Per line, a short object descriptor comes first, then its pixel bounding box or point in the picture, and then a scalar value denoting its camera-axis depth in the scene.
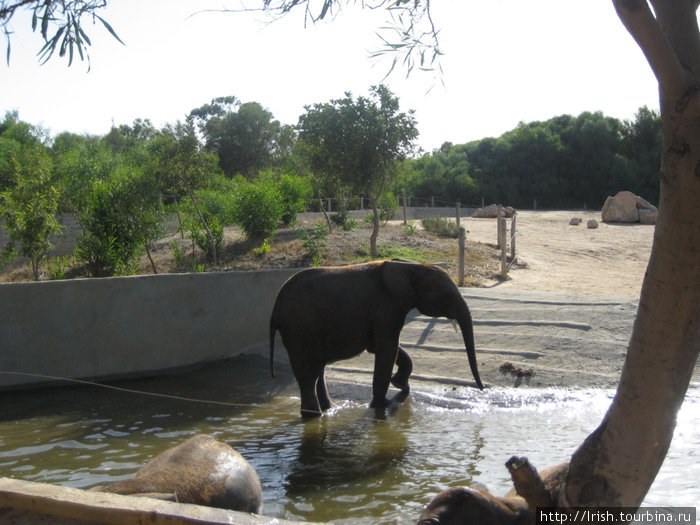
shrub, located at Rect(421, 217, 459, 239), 24.38
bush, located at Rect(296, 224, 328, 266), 18.88
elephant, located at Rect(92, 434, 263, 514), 4.05
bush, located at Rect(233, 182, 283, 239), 22.33
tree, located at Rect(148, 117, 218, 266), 19.36
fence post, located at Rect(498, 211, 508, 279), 17.14
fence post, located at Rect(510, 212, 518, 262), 19.76
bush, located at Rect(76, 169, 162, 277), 17.89
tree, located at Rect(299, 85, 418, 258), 20.84
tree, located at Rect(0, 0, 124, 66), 4.42
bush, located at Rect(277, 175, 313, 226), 25.97
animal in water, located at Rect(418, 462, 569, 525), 3.48
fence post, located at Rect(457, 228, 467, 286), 15.55
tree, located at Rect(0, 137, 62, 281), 16.61
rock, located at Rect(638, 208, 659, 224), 31.28
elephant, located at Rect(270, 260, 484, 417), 8.52
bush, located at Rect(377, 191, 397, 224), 26.09
